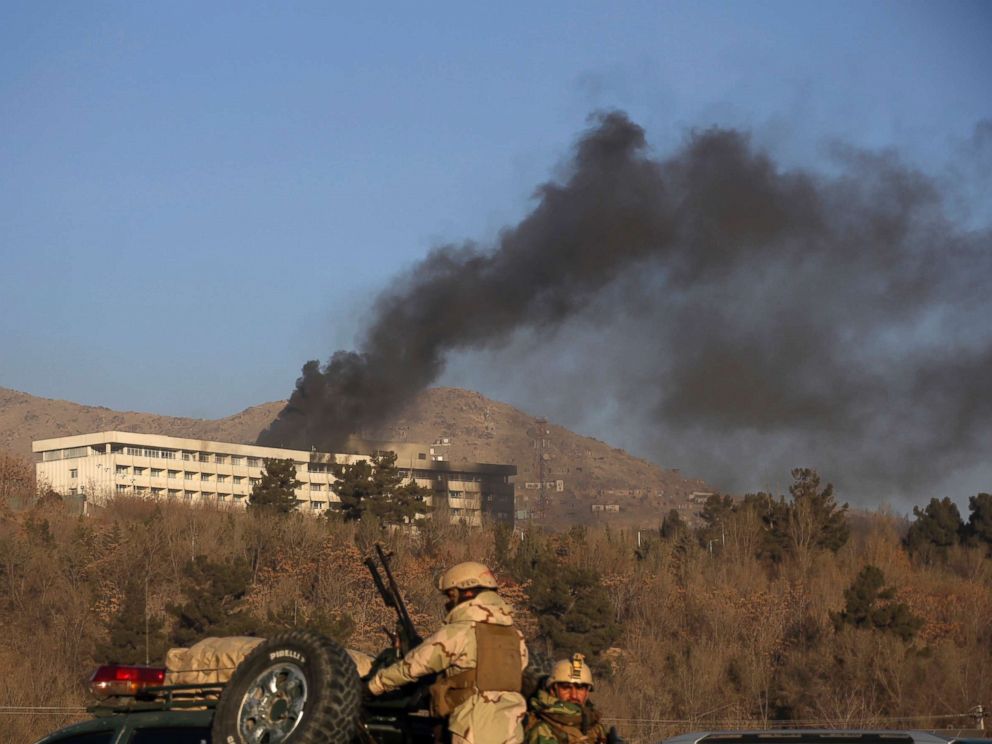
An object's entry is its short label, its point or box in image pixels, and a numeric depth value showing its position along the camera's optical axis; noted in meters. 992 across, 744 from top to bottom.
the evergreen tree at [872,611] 51.44
